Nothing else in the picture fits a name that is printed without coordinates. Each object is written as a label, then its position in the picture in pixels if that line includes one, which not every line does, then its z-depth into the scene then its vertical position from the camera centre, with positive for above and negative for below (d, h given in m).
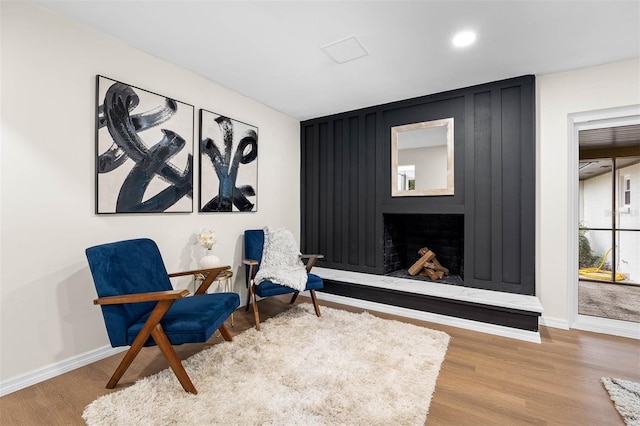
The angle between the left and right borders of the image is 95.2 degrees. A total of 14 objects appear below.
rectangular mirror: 3.39 +0.68
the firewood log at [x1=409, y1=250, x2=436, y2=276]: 3.79 -0.63
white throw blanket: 2.89 -0.54
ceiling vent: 2.37 +1.40
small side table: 2.70 -0.68
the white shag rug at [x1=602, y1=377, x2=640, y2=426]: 1.60 -1.10
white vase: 2.74 -0.45
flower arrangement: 2.79 -0.24
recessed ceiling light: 2.27 +1.40
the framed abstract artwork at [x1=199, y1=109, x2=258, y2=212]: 3.04 +0.56
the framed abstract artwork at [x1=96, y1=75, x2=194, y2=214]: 2.28 +0.54
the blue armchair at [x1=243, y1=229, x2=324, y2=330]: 2.88 -0.67
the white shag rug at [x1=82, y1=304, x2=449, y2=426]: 1.59 -1.09
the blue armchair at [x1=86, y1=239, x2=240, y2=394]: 1.76 -0.64
